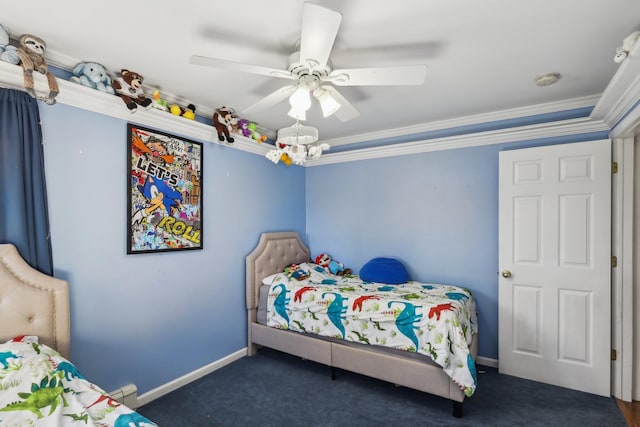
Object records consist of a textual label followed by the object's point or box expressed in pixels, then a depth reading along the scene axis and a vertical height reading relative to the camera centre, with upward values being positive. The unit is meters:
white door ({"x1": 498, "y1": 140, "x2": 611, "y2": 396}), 2.50 -0.44
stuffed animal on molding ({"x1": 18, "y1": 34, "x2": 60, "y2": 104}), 1.74 +0.86
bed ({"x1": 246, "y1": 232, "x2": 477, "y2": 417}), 2.30 -1.17
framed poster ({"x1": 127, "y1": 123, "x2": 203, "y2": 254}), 2.36 +0.16
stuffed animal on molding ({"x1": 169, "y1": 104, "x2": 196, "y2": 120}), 2.57 +0.85
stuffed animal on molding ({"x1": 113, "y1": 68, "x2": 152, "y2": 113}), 2.16 +0.87
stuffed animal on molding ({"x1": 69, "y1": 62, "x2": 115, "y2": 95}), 2.04 +0.91
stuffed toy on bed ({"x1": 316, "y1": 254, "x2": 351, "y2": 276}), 3.79 -0.64
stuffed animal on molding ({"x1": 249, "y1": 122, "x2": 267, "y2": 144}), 3.23 +0.82
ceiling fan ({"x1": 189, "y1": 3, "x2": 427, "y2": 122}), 1.31 +0.74
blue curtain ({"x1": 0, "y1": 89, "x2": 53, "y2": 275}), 1.76 +0.17
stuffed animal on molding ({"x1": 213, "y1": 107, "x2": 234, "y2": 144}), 2.88 +0.85
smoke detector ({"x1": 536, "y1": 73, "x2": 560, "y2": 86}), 2.22 +0.97
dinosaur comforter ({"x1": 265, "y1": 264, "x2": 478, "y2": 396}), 2.23 -0.85
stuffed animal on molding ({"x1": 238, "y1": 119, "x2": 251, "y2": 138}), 3.16 +0.86
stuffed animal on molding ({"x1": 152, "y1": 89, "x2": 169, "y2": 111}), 2.40 +0.86
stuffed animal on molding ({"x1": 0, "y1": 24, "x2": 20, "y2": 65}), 1.68 +0.88
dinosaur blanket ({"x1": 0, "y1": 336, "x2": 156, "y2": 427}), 1.18 -0.76
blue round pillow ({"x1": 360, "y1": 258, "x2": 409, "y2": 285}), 3.24 -0.62
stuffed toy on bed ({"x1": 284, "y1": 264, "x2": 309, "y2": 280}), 3.30 -0.65
